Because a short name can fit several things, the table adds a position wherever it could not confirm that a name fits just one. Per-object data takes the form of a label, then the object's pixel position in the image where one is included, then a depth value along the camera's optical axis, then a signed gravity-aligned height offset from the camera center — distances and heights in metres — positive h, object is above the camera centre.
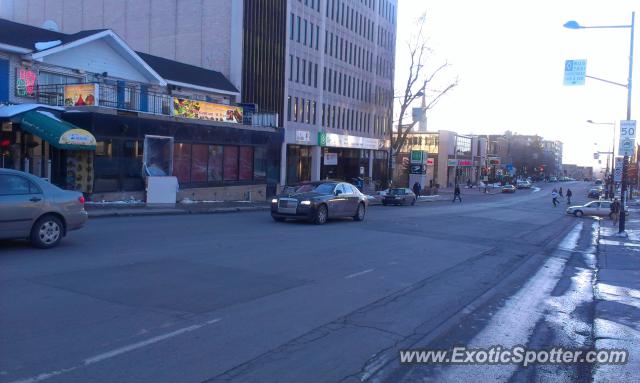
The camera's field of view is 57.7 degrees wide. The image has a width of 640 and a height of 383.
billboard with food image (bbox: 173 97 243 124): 27.97 +2.39
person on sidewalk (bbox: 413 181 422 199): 50.18 -2.05
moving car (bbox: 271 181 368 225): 19.38 -1.42
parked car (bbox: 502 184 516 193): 81.94 -2.82
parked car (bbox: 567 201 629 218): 39.50 -2.59
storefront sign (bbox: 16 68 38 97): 23.94 +2.81
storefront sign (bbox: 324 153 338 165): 51.22 +0.33
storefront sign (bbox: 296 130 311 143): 47.38 +2.07
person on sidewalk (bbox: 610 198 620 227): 30.88 -2.02
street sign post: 35.87 +0.20
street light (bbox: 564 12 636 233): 21.95 +3.47
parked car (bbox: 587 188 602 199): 70.54 -2.64
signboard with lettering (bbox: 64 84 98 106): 23.31 +2.35
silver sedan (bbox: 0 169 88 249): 10.74 -1.14
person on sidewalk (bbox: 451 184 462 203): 49.47 -2.15
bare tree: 54.81 +7.15
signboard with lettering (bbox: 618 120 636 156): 22.62 +1.47
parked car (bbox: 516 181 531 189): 102.75 -2.72
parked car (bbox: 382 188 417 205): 39.66 -2.22
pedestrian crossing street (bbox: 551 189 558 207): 50.79 -2.39
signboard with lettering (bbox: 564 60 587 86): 21.08 +3.63
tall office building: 40.56 +8.47
